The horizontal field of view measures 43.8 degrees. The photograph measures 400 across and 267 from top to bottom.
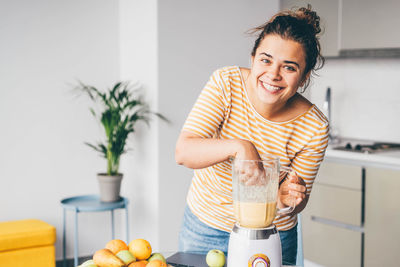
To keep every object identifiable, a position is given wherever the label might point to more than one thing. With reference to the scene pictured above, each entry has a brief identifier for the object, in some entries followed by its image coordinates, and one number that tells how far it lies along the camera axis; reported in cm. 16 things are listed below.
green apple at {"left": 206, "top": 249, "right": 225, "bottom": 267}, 128
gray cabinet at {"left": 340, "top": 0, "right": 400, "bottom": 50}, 315
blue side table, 315
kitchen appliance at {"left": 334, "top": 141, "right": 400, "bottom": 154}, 320
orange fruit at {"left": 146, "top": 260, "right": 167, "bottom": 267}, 116
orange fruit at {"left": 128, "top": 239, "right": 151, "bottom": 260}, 125
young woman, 136
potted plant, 330
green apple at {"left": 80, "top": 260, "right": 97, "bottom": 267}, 117
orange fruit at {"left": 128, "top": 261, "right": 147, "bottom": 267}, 119
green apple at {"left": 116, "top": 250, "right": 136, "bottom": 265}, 121
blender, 118
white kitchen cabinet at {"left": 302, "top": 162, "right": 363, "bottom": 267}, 318
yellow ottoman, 293
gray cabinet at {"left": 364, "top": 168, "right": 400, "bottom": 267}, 297
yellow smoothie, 119
